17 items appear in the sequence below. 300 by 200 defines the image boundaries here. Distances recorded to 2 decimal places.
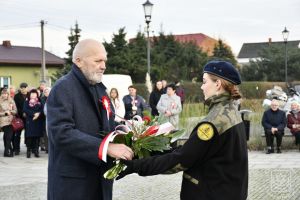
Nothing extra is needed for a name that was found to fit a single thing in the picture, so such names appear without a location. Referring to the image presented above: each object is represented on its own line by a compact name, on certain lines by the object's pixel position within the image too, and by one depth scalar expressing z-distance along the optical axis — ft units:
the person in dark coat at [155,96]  55.83
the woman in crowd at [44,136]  46.05
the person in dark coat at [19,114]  47.69
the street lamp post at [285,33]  118.01
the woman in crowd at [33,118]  45.75
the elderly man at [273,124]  46.93
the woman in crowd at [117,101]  46.76
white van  79.22
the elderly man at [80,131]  11.84
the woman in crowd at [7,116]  46.19
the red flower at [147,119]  13.66
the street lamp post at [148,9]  67.46
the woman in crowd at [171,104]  48.32
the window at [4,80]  161.72
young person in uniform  11.21
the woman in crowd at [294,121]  47.47
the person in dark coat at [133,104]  49.16
